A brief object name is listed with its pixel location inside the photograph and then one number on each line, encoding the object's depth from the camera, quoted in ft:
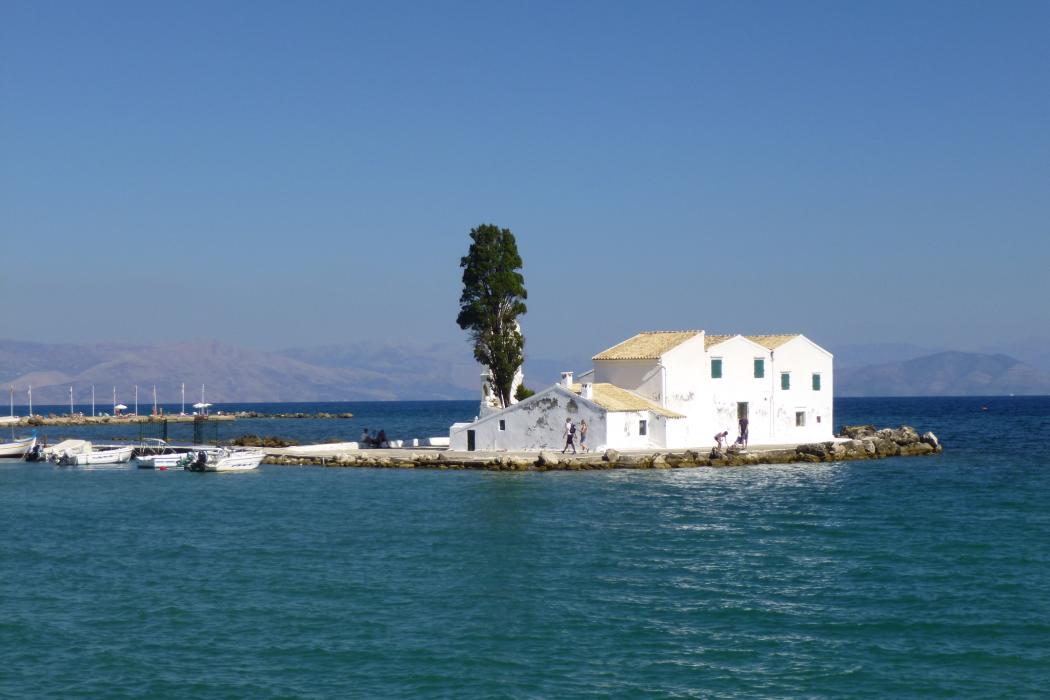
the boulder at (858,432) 242.74
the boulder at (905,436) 226.79
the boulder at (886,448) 206.80
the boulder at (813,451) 187.73
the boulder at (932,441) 222.89
